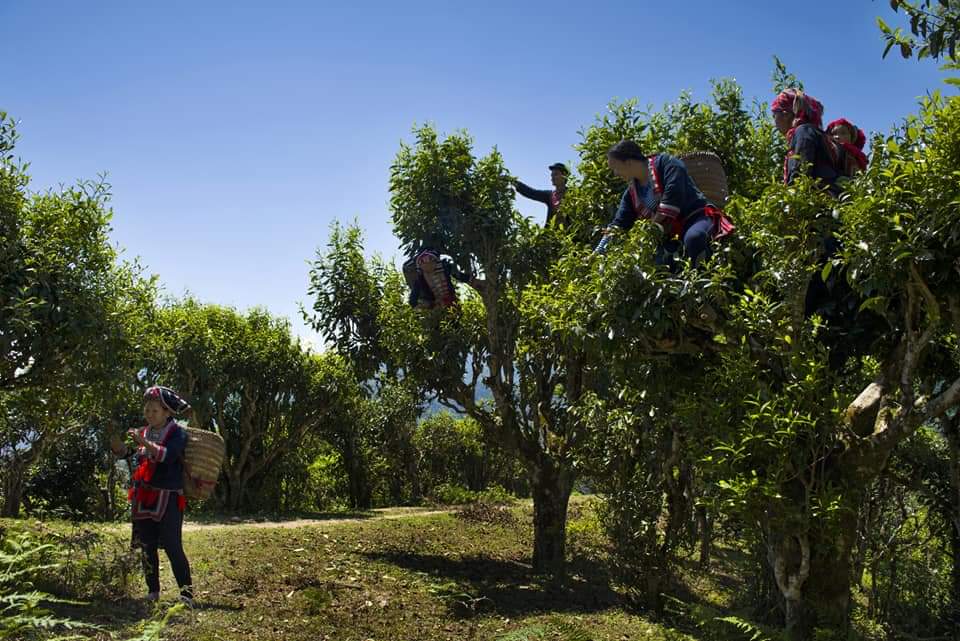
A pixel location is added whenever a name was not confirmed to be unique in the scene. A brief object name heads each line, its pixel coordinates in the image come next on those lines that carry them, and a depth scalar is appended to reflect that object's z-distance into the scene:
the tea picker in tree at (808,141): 6.71
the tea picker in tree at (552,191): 11.76
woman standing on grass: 7.74
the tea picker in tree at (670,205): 6.41
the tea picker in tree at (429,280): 11.32
